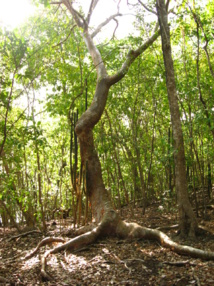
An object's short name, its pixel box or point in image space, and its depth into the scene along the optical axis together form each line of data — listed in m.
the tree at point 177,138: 5.96
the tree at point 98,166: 6.32
